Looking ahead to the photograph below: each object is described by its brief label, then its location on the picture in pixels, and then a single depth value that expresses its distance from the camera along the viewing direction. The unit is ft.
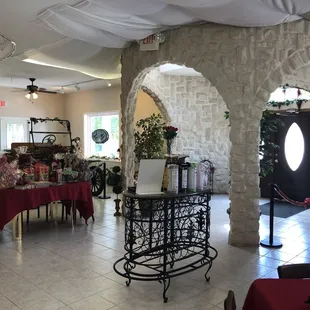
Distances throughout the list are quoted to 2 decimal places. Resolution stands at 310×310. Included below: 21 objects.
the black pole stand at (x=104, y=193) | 27.99
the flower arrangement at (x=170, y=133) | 19.58
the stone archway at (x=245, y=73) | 15.60
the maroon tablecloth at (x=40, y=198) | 16.05
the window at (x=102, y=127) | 37.17
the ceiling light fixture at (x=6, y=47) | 17.74
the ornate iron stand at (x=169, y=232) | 11.17
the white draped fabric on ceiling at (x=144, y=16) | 12.95
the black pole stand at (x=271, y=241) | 15.89
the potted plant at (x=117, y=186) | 21.65
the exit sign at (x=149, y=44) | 18.20
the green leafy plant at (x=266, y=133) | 18.84
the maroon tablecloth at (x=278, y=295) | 5.57
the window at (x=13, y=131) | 36.78
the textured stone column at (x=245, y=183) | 16.02
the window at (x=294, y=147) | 26.86
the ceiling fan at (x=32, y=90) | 29.58
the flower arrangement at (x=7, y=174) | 16.52
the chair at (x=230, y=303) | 4.87
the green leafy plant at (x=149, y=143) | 24.73
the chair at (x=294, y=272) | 6.93
